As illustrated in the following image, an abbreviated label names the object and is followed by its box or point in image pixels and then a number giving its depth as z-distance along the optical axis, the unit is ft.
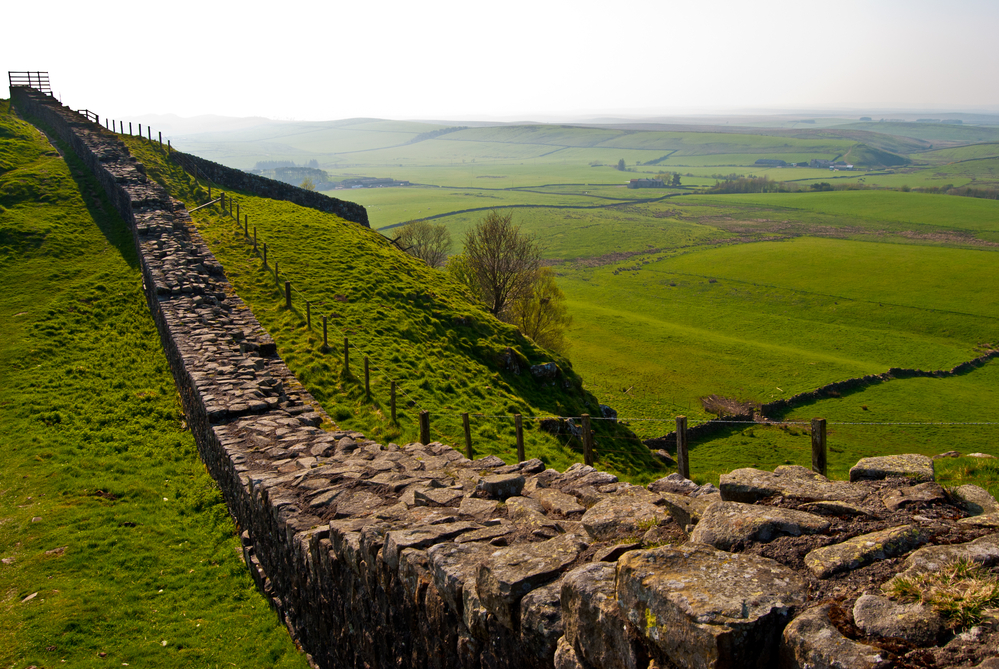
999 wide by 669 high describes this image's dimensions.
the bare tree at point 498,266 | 180.55
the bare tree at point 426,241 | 253.03
